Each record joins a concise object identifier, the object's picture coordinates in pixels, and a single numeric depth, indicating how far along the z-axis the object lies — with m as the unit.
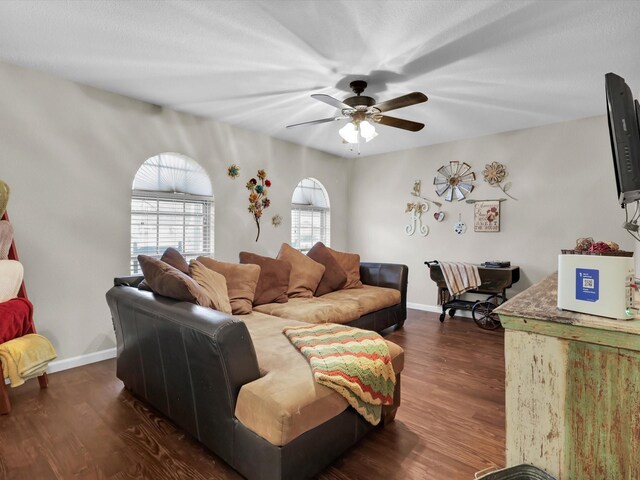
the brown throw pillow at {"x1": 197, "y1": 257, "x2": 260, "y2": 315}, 2.81
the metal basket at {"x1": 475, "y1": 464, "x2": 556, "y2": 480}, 0.97
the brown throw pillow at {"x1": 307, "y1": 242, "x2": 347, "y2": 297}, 3.80
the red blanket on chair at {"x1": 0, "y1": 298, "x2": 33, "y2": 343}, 2.18
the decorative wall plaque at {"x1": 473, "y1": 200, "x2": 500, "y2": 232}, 4.39
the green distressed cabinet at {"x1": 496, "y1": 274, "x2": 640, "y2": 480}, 0.87
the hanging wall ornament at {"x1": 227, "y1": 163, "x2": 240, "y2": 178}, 4.07
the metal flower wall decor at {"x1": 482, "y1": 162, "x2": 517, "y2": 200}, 4.34
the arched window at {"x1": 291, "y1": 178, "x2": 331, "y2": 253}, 5.10
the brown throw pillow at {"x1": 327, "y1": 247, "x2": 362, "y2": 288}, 4.10
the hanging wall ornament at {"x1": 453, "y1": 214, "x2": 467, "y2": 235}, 4.65
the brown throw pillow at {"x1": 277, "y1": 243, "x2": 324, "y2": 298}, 3.53
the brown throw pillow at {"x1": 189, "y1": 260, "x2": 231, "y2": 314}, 2.50
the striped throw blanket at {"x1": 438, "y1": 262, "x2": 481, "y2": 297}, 4.07
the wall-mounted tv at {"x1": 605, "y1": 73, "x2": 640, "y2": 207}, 1.19
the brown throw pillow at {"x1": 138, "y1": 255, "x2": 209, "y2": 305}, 1.96
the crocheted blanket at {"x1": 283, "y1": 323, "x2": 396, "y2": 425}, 1.61
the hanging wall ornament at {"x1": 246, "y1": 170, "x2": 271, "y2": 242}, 4.29
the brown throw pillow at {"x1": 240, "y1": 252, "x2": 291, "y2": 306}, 3.16
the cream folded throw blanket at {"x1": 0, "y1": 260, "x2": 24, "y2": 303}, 2.26
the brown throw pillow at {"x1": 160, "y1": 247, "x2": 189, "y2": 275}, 2.58
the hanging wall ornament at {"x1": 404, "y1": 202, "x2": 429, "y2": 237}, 5.00
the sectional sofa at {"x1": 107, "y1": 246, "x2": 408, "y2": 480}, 1.40
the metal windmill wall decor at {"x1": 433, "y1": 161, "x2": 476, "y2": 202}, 4.61
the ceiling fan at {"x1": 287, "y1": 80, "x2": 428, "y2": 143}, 2.65
